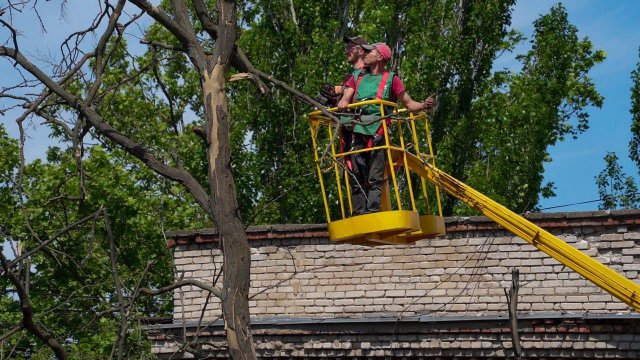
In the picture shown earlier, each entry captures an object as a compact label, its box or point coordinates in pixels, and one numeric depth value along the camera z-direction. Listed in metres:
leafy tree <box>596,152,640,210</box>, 42.67
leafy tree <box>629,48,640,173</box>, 42.12
